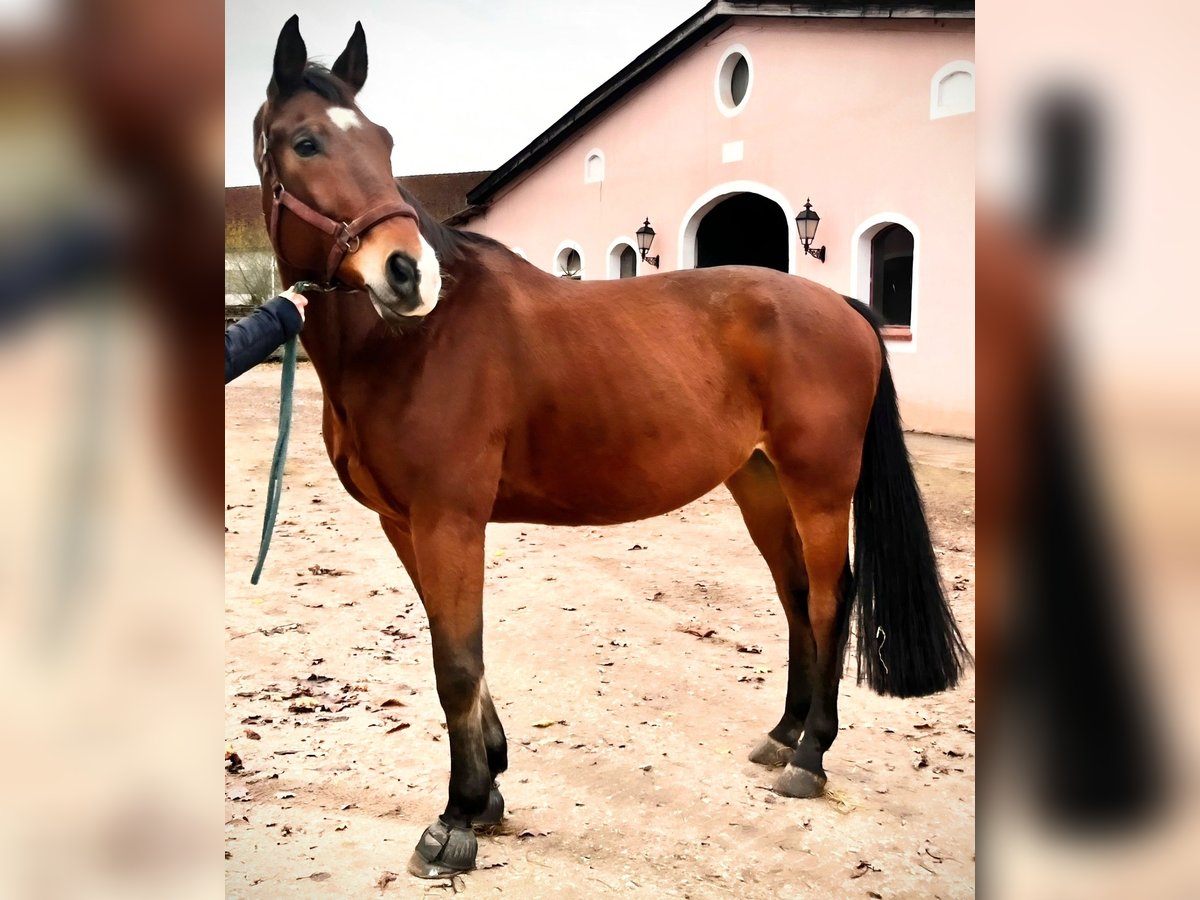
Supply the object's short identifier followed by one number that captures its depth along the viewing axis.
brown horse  1.62
